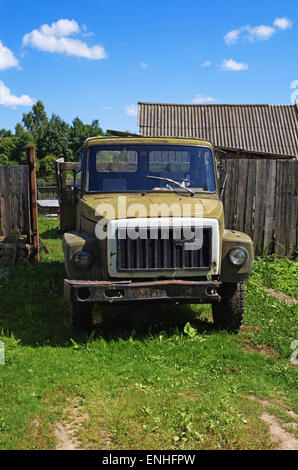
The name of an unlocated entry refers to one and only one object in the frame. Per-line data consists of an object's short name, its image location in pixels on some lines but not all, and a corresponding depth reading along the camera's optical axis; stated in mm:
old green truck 4645
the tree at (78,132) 52062
